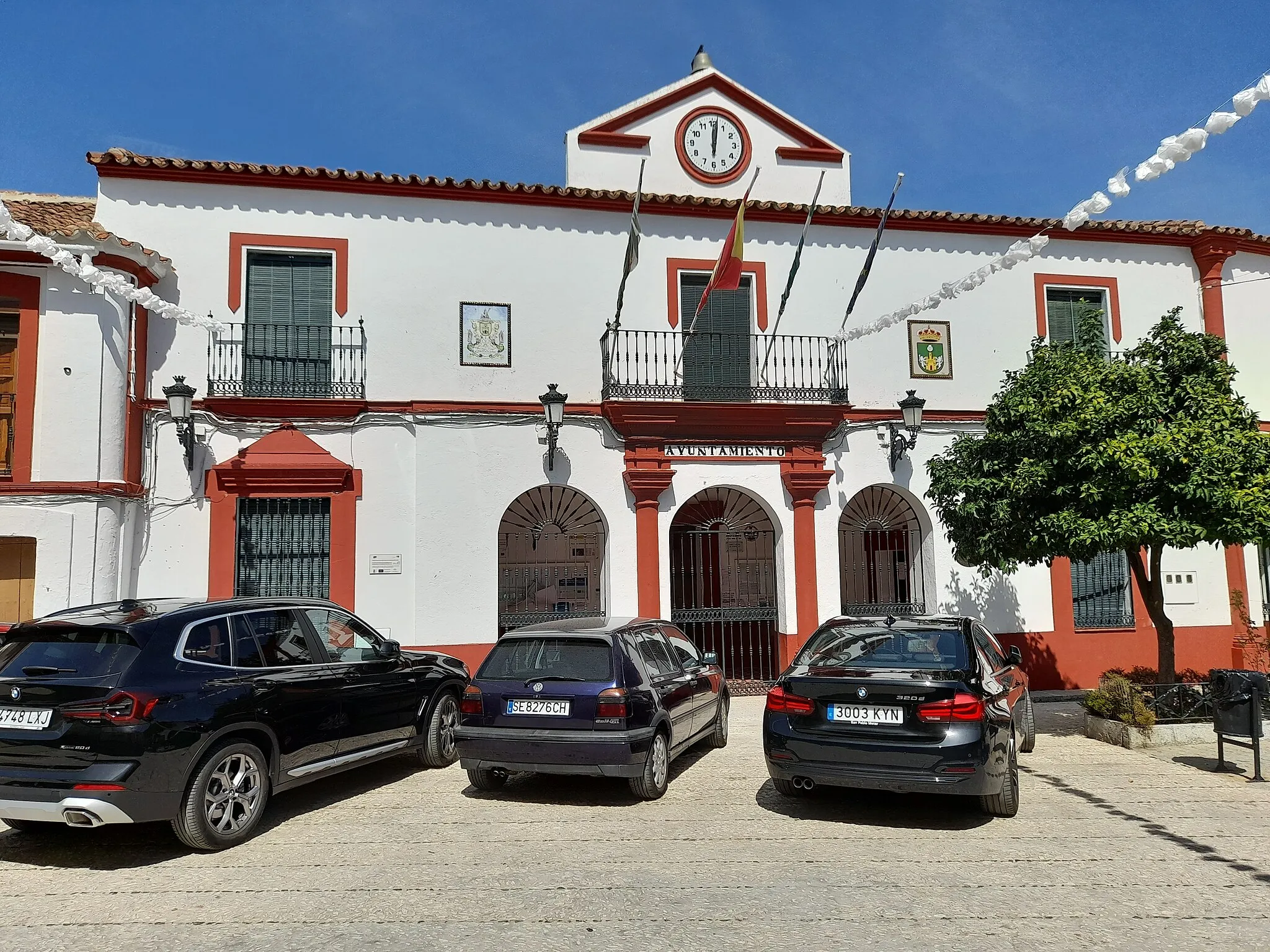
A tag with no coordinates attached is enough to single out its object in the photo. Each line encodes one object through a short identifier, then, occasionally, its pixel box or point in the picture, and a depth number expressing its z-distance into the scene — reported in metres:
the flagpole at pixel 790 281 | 12.78
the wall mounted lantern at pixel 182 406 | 11.32
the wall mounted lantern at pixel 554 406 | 12.05
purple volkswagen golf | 6.79
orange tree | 9.11
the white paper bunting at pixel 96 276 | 9.20
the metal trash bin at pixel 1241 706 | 7.91
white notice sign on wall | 12.30
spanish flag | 11.72
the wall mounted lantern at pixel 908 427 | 13.11
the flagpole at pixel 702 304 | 11.70
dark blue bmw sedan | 6.09
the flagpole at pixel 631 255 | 11.96
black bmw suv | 5.42
